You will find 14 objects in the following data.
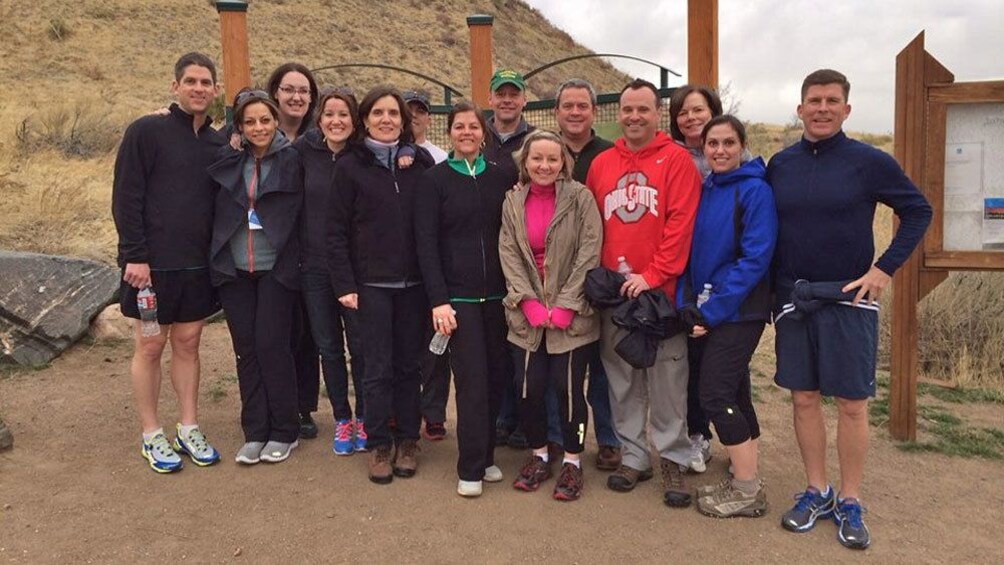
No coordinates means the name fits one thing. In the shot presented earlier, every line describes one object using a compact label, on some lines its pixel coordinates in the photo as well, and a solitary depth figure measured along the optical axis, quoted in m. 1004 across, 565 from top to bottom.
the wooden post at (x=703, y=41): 5.48
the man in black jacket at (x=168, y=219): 3.85
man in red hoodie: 3.56
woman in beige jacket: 3.62
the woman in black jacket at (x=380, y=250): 3.85
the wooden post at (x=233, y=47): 6.86
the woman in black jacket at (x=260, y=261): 4.05
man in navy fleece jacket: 3.25
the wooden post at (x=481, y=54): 7.20
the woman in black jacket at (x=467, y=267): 3.73
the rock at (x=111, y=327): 6.59
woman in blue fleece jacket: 3.38
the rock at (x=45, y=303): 6.05
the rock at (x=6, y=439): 4.42
